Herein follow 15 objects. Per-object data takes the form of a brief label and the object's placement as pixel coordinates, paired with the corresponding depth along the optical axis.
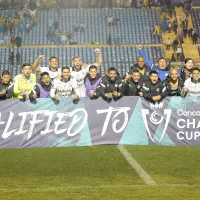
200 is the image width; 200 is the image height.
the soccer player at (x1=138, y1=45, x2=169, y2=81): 13.53
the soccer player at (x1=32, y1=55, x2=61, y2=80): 13.21
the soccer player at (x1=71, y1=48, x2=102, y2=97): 13.36
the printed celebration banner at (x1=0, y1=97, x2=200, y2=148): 12.54
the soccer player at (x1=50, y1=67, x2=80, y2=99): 12.53
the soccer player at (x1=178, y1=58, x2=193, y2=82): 13.56
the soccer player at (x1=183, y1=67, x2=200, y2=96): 12.95
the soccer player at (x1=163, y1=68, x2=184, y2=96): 12.88
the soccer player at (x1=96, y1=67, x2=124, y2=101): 12.70
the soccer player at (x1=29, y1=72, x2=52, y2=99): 12.50
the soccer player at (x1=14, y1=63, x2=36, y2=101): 12.83
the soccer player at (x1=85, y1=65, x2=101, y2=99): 12.98
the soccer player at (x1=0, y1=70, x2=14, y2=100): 12.43
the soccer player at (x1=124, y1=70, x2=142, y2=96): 12.91
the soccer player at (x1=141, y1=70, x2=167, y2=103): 12.73
